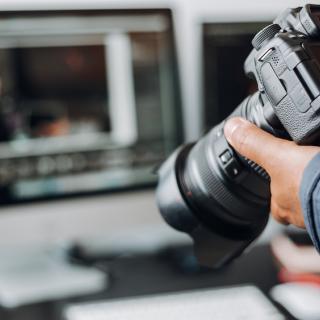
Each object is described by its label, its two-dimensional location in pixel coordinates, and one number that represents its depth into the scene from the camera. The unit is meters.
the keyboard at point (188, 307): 0.88
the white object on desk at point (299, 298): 0.89
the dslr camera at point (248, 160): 0.63
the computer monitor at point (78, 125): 0.96
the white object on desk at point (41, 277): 0.95
